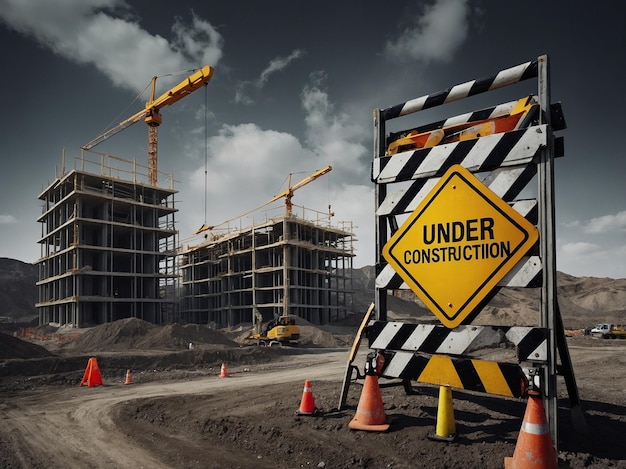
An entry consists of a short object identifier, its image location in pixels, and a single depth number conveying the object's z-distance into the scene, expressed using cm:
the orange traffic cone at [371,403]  471
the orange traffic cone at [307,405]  551
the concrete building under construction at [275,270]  4747
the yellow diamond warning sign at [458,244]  389
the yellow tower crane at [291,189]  6022
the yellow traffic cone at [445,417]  429
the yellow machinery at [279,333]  2852
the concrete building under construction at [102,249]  4491
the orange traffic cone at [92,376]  1235
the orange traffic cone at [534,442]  334
